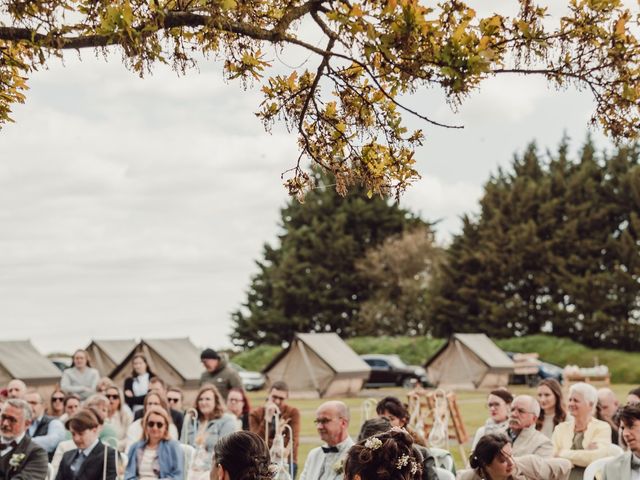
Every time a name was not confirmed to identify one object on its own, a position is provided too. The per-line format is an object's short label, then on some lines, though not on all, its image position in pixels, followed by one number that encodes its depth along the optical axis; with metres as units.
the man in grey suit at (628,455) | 6.80
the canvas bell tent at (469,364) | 36.03
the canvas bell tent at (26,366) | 24.64
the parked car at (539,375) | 39.86
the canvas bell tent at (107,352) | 32.19
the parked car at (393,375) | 41.19
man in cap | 13.41
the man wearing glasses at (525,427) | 8.08
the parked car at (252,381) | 42.03
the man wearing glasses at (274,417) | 11.40
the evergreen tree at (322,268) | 61.94
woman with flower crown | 4.66
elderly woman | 8.23
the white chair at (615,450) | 8.18
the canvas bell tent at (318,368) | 32.91
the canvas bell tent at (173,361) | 27.80
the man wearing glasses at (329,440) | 7.55
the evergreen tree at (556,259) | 50.03
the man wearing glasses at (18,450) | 8.33
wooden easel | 14.31
